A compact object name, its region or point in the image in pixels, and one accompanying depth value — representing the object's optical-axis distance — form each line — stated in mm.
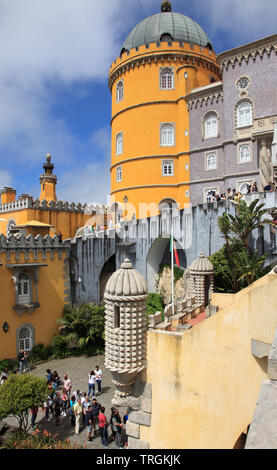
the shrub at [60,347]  20761
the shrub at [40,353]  20184
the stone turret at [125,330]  8781
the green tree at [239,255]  15586
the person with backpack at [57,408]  12742
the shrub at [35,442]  10684
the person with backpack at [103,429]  10953
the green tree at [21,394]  11281
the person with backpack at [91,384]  14398
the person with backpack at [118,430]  10672
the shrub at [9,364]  18609
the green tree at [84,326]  20703
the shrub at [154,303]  21359
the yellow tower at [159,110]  29141
